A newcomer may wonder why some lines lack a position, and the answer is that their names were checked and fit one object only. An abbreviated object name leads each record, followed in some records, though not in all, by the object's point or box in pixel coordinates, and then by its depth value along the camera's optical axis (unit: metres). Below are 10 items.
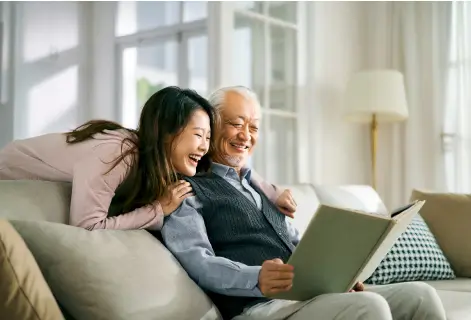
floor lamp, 3.77
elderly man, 1.44
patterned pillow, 2.41
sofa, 1.24
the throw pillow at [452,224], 2.68
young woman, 1.60
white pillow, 2.75
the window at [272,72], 3.67
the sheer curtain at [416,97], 4.12
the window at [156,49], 5.30
